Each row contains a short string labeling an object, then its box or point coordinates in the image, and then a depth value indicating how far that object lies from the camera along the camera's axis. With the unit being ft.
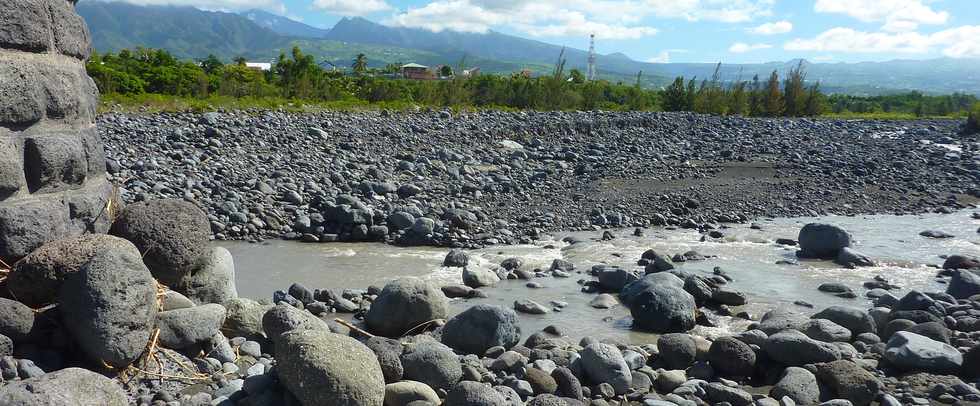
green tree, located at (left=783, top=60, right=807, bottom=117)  146.41
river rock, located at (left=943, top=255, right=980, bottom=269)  34.60
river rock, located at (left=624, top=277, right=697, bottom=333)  24.57
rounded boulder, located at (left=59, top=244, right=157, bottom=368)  13.25
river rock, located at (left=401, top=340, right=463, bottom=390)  16.57
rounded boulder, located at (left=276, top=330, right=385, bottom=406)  13.74
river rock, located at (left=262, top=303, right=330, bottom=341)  17.58
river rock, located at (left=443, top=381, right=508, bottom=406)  14.71
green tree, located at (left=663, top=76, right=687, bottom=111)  138.82
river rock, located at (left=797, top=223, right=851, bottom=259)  37.14
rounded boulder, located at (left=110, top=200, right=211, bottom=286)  16.20
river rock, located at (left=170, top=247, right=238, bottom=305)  17.87
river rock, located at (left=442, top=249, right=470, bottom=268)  32.73
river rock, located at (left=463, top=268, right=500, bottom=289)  29.37
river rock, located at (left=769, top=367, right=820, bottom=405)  17.76
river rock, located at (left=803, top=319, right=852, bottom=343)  22.03
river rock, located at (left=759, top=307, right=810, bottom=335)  22.65
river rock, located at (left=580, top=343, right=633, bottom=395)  18.17
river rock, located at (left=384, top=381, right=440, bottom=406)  15.16
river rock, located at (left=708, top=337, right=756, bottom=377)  19.43
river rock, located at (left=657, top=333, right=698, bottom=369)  20.12
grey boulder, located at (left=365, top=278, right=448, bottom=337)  22.74
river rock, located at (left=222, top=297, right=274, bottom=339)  18.21
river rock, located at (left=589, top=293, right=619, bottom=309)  27.48
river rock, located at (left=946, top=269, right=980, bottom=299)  28.37
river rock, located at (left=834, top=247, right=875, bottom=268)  35.60
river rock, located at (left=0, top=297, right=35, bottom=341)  13.16
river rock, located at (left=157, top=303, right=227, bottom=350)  15.26
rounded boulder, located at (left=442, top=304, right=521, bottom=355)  20.74
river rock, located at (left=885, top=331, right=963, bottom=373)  19.44
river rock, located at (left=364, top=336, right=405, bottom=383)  16.34
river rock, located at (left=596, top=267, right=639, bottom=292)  29.45
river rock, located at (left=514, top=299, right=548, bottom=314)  26.32
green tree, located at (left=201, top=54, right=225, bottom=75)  135.13
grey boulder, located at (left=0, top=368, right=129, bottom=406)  10.62
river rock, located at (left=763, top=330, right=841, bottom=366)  19.57
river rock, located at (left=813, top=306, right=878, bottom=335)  23.48
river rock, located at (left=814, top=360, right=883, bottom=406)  17.79
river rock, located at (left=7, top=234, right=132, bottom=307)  13.57
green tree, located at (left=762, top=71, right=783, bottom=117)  142.72
